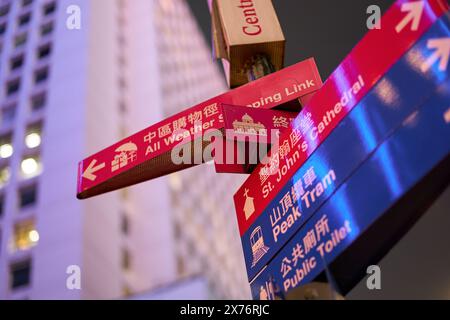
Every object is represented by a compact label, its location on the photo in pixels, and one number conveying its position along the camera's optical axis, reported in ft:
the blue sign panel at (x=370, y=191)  9.11
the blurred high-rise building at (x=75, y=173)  88.84
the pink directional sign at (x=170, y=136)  14.98
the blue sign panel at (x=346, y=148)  9.94
